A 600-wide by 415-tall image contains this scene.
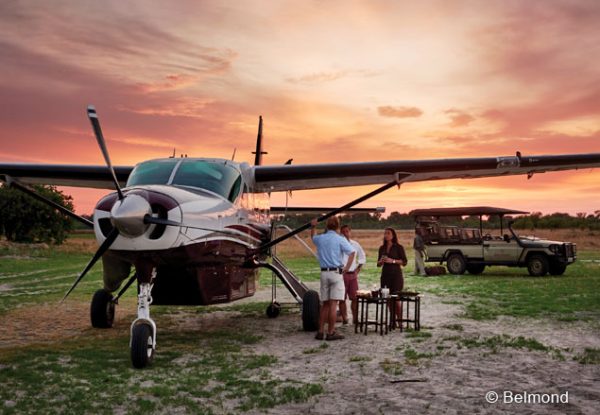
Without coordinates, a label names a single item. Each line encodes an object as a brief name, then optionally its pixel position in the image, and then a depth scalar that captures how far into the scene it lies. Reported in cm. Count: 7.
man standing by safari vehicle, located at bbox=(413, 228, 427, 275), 2127
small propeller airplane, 681
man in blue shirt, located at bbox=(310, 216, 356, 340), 867
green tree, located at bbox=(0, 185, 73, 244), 4888
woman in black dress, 955
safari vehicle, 2052
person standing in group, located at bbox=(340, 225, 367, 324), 984
